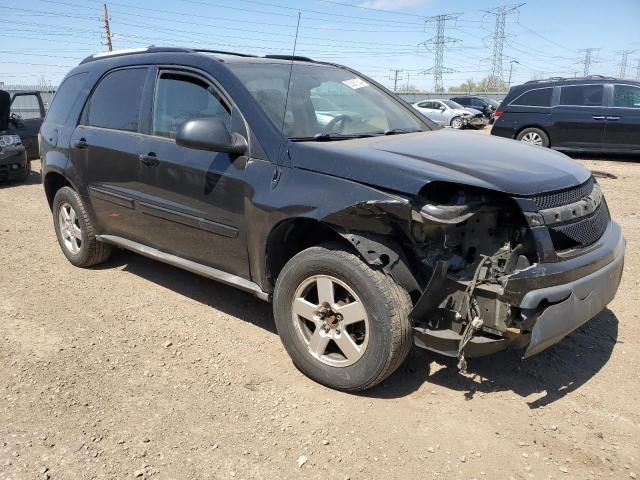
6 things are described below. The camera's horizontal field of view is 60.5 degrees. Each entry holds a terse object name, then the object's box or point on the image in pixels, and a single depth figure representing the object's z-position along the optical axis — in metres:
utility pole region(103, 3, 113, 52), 39.69
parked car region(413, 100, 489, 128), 25.09
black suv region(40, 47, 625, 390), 2.68
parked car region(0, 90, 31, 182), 9.85
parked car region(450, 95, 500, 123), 29.04
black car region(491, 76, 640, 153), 11.69
